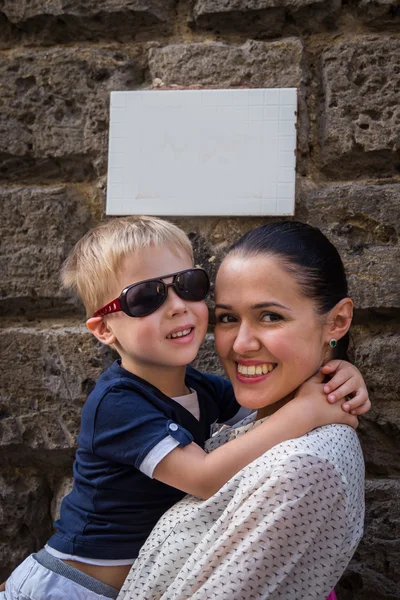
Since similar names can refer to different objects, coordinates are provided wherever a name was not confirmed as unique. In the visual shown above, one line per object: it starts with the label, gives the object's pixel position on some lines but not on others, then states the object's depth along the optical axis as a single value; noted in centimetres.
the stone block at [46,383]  238
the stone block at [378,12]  231
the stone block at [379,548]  219
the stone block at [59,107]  246
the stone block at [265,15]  235
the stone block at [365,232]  222
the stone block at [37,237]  243
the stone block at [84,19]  245
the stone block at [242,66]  235
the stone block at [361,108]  228
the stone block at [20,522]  243
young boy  162
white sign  231
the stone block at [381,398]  222
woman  133
